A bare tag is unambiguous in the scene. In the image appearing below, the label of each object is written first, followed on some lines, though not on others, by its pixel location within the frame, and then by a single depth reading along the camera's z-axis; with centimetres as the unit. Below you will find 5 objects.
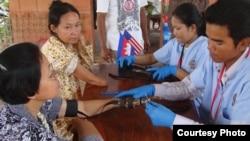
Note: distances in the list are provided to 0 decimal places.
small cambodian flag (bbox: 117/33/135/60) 246
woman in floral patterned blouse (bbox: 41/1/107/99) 161
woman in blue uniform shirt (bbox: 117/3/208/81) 179
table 118
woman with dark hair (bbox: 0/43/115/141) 91
